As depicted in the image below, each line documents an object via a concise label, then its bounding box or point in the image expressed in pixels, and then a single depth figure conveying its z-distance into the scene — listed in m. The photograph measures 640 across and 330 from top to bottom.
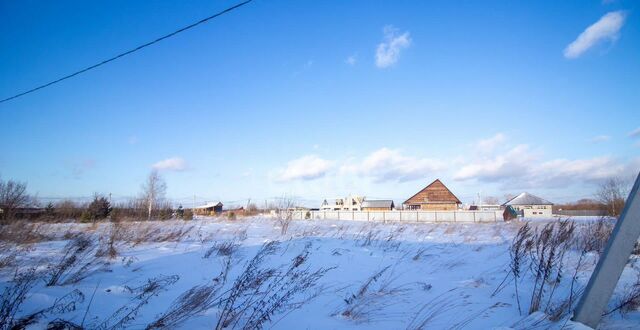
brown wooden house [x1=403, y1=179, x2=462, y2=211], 45.59
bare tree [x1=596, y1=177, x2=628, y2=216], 29.19
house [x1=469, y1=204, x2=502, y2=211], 55.27
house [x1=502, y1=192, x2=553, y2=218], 55.63
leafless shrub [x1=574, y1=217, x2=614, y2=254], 7.00
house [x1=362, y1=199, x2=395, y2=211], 60.12
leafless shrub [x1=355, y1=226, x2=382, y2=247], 8.07
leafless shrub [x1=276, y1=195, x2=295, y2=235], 11.19
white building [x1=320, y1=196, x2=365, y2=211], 61.71
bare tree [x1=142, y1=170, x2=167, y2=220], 46.05
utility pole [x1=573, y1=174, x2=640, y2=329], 2.55
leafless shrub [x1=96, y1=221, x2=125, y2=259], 5.77
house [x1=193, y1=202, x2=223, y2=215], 70.36
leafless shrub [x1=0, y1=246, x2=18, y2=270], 4.83
